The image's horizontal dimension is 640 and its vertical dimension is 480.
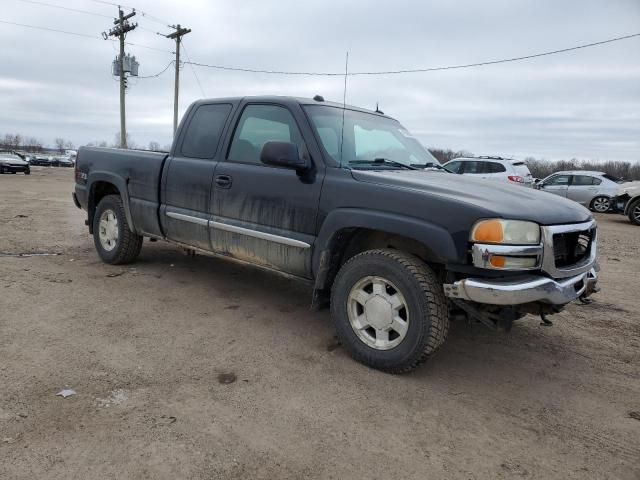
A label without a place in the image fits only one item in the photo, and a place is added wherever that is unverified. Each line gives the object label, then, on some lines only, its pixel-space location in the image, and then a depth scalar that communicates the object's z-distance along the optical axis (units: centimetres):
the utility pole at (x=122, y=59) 3031
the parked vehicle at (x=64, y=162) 5600
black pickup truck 295
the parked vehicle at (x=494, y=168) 1471
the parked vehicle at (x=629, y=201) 1358
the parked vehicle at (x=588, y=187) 1659
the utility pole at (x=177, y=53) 2764
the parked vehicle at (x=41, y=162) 5306
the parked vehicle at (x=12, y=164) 2855
